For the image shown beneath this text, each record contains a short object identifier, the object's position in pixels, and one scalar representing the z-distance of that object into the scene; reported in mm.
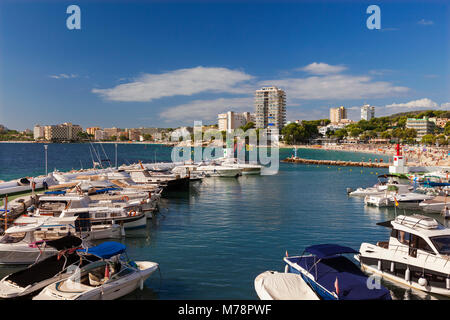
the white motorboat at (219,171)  54906
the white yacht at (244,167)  60019
